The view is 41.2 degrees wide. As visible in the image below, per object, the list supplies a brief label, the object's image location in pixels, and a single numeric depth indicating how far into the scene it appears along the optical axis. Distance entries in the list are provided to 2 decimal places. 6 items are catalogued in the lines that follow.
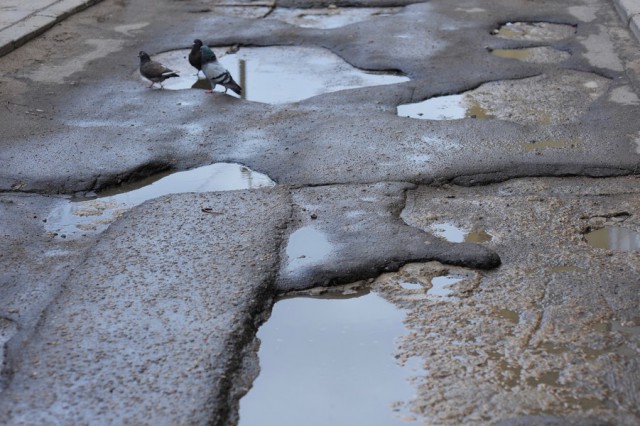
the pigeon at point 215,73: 7.56
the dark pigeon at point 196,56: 7.96
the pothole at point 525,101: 7.01
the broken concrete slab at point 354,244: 4.45
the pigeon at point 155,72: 7.84
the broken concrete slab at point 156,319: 3.35
